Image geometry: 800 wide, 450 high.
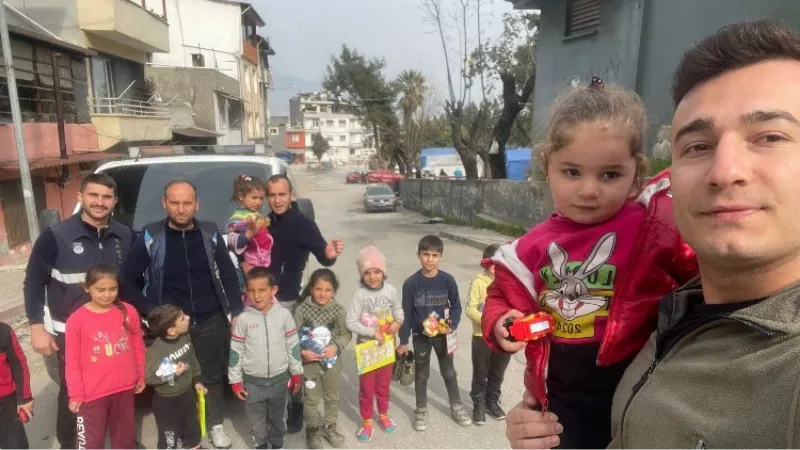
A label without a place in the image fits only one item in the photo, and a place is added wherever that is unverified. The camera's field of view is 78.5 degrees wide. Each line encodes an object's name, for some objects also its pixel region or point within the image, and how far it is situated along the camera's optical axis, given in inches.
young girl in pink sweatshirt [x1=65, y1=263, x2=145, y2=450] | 118.1
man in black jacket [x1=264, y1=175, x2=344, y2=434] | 153.1
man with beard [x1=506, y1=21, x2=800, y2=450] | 30.3
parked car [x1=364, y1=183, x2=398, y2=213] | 939.2
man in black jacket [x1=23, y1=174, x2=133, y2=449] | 126.3
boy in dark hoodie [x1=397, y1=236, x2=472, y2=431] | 157.3
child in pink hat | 150.9
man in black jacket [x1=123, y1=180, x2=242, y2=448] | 131.1
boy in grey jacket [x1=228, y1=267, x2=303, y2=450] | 133.1
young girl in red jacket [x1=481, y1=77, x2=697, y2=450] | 54.0
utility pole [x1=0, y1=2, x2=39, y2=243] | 346.3
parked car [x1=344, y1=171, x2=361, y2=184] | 1911.9
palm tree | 1582.2
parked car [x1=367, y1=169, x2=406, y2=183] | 1455.5
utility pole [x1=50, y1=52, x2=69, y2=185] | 507.5
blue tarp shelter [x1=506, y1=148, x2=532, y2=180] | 788.6
